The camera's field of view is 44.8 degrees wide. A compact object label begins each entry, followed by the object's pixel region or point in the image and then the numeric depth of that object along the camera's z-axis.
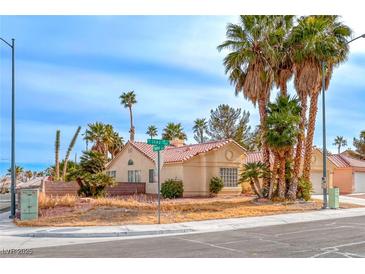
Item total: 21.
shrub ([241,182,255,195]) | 35.31
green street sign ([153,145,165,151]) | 16.97
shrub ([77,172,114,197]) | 27.81
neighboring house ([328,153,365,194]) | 42.84
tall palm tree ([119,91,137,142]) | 64.06
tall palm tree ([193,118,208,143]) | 66.00
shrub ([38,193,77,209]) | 21.53
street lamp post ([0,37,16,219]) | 19.58
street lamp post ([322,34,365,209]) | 23.76
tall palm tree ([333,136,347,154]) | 111.44
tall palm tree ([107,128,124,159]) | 57.71
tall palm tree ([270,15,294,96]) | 26.95
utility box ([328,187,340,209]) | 24.38
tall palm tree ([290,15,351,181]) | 26.25
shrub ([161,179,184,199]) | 31.53
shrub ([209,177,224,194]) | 32.84
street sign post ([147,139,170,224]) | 16.92
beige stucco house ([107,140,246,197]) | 32.91
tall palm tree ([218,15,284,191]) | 26.70
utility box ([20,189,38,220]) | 18.64
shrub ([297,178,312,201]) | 27.64
